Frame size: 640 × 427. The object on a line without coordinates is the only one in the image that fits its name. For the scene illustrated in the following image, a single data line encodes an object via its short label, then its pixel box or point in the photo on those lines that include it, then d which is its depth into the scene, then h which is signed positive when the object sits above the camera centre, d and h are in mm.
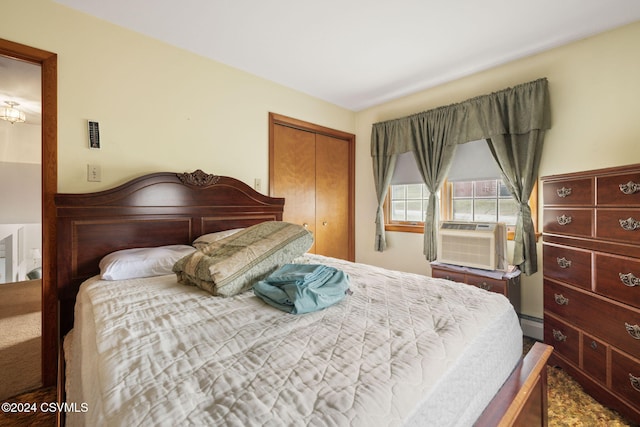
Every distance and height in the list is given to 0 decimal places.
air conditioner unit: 2305 -282
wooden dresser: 1457 -406
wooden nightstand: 2215 -560
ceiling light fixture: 3127 +1150
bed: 603 -407
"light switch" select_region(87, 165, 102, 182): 1925 +268
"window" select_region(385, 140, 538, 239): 2680 +189
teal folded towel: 1144 -341
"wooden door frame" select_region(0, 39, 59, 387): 1777 +134
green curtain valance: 2307 +895
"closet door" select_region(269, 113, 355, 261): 3078 +393
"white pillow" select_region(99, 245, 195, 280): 1623 -307
